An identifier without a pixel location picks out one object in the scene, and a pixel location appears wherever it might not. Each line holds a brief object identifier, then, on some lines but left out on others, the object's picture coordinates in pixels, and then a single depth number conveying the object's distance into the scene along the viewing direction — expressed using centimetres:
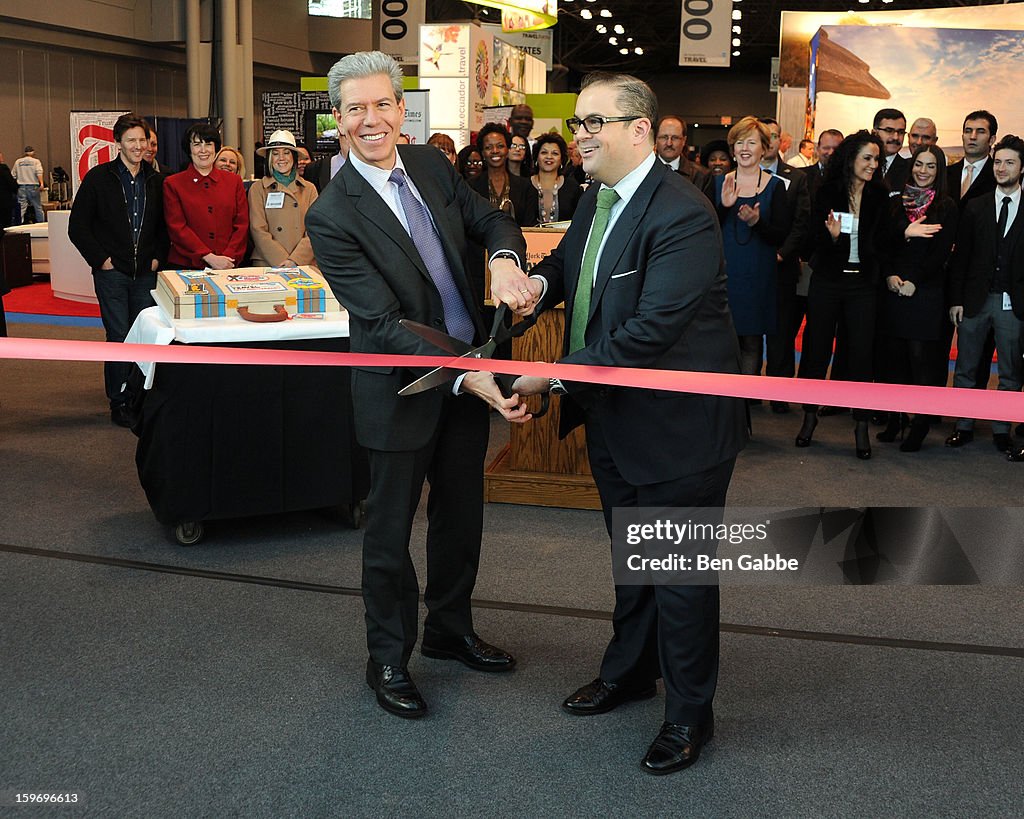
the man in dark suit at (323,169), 598
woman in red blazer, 578
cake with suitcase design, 380
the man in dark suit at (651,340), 223
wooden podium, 443
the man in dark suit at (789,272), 550
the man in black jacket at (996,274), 525
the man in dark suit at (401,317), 246
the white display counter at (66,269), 1048
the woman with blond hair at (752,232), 533
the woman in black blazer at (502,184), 625
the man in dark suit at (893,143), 598
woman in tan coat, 598
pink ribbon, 209
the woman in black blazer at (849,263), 515
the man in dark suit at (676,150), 593
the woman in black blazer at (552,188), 640
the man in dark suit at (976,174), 569
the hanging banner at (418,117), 957
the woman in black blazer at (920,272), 542
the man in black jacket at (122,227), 565
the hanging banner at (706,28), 1620
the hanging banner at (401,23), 1909
